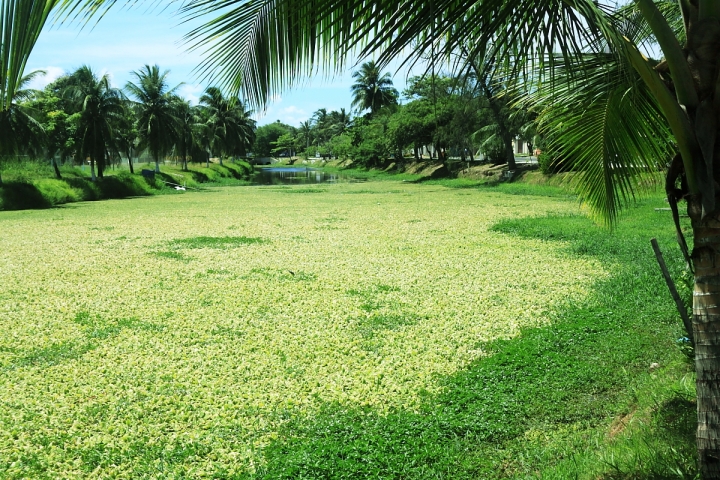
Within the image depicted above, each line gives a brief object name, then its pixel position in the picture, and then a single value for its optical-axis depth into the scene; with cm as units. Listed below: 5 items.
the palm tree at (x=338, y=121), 8050
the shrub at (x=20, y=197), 2017
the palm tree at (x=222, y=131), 5102
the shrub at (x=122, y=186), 2612
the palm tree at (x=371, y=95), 5100
